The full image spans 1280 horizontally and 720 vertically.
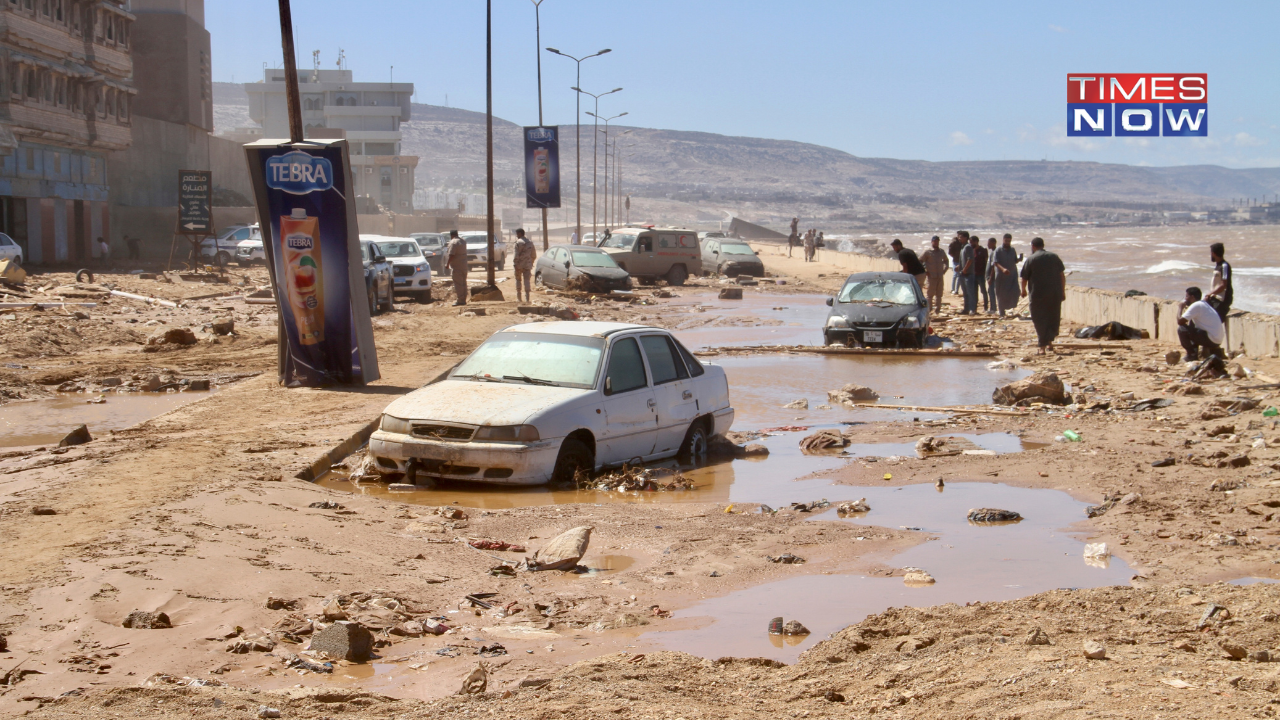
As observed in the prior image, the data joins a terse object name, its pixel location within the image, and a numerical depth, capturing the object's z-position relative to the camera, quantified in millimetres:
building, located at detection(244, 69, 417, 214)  127812
